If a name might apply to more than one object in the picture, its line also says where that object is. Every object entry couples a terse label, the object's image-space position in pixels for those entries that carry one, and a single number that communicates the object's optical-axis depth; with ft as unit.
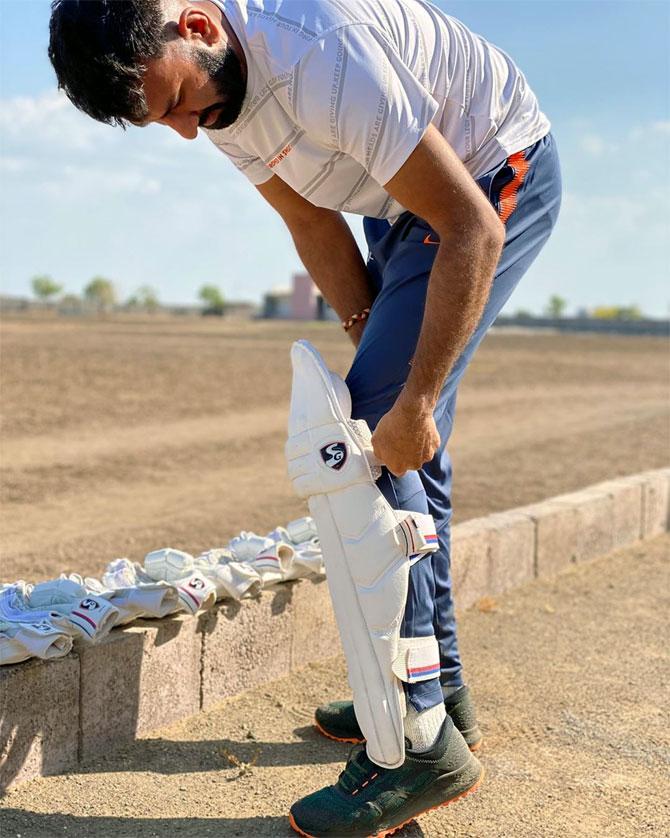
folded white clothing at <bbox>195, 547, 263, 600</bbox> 10.28
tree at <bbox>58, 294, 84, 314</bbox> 210.59
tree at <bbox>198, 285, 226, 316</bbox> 400.43
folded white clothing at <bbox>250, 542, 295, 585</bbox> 10.82
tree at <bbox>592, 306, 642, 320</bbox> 331.75
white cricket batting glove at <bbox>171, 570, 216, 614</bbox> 9.74
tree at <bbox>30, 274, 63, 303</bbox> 403.15
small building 192.95
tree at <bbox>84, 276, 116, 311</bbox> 343.75
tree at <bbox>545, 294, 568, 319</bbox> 412.57
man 7.03
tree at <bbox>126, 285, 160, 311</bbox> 285.84
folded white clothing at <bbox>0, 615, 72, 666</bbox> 8.38
